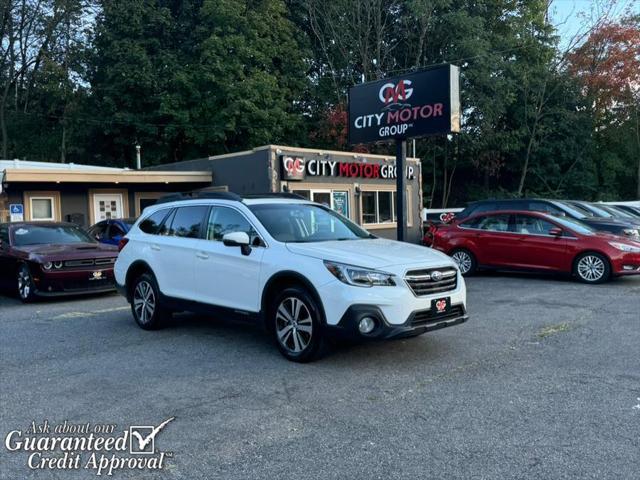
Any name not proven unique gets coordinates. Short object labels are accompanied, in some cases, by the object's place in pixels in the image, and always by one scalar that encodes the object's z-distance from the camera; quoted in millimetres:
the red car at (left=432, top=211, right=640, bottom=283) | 11648
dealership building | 17969
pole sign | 13961
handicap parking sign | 17656
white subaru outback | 5680
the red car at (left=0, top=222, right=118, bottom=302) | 10477
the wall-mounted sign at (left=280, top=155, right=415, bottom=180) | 18047
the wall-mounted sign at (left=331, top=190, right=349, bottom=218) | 20156
